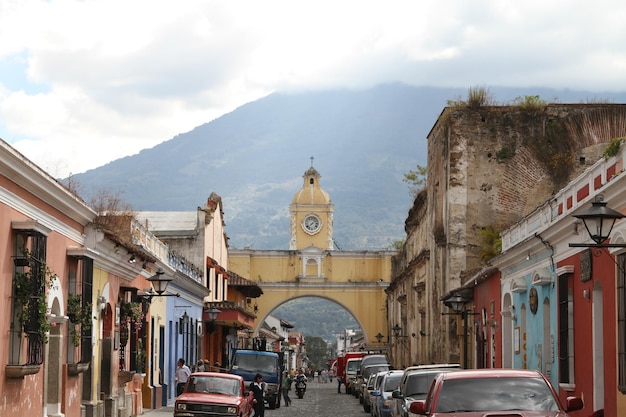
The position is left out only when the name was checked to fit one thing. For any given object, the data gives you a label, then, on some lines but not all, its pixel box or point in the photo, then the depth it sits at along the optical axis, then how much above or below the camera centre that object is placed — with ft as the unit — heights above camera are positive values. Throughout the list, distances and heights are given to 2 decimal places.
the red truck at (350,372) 177.99 -4.65
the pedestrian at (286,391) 133.08 -5.53
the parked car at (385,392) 88.17 -3.89
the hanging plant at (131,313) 87.92 +2.06
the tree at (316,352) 597.11 -5.52
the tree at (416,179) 174.70 +23.95
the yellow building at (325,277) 263.49 +14.12
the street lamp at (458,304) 96.22 +3.04
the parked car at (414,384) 71.92 -2.64
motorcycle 164.35 -6.15
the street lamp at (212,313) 125.08 +2.88
